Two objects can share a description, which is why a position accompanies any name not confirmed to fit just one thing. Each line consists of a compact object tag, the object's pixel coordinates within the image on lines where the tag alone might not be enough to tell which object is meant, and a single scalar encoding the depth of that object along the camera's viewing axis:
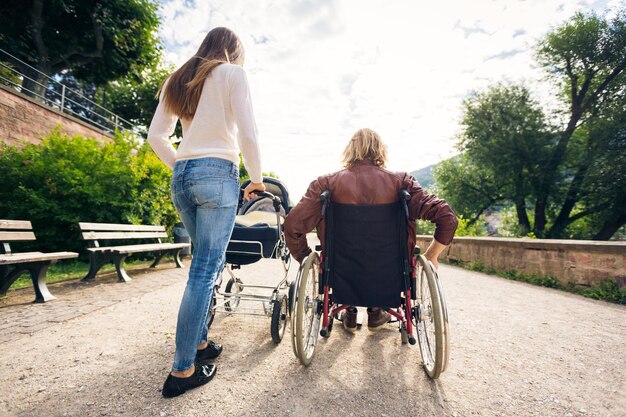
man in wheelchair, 2.14
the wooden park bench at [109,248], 4.73
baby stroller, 2.57
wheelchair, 2.10
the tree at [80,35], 13.70
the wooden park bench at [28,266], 3.43
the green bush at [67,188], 6.02
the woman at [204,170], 1.76
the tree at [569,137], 15.09
